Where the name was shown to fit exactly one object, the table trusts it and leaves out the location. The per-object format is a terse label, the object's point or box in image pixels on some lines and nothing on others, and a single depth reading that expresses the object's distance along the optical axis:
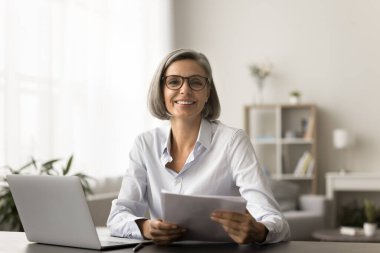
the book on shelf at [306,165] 7.10
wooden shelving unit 7.12
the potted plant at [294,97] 7.20
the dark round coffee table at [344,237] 5.08
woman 2.21
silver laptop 1.85
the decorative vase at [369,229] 5.20
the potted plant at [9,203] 4.08
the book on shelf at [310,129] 7.10
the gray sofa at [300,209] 5.93
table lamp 6.98
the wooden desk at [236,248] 1.79
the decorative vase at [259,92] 7.38
